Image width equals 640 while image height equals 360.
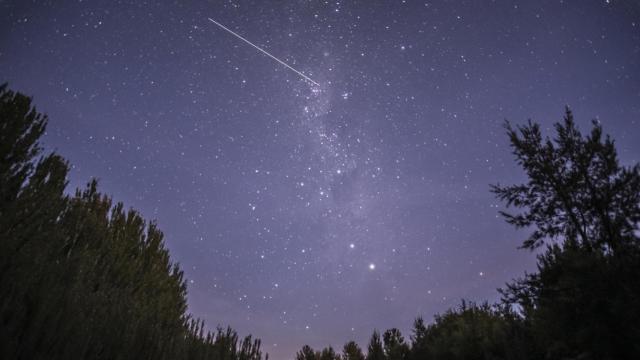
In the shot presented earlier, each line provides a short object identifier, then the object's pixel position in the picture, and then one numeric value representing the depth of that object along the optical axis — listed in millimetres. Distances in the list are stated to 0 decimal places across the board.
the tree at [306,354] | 18891
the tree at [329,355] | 19044
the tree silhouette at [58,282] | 3010
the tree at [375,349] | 16780
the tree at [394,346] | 16208
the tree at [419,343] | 14934
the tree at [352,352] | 18328
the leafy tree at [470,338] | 11539
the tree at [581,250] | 8078
